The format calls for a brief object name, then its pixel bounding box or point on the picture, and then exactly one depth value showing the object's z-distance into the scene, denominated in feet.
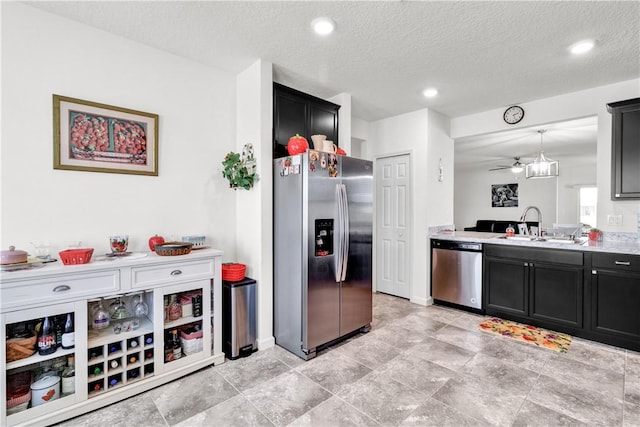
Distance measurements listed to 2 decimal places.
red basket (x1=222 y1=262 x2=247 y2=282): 9.19
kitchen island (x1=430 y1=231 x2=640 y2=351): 9.33
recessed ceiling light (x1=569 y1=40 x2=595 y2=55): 8.17
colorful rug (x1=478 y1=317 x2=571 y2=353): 9.77
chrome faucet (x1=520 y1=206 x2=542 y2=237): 12.27
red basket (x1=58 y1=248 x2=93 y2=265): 6.45
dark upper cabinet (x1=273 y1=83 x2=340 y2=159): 10.14
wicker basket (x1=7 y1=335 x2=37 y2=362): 5.84
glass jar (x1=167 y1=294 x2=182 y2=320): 7.98
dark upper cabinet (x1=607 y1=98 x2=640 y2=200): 9.98
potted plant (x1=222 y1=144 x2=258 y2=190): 9.43
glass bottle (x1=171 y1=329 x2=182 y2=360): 7.88
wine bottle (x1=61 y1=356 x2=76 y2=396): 6.39
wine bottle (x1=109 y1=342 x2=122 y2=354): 7.05
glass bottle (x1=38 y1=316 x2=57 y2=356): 6.15
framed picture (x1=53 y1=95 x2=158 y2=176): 7.31
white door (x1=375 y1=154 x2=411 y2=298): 14.66
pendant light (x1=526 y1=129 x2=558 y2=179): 15.21
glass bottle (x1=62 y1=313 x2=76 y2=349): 6.34
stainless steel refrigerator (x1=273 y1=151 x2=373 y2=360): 8.84
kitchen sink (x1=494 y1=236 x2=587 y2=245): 10.86
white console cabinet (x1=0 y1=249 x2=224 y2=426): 5.88
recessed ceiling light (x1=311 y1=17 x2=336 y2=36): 7.36
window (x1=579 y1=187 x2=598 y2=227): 25.70
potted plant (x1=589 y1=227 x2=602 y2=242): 10.87
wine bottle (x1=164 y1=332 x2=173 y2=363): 7.72
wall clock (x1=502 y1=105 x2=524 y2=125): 12.85
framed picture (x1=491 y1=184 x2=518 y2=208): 28.59
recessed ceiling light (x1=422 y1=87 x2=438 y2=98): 11.70
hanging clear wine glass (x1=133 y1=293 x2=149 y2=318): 7.77
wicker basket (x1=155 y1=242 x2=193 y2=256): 7.67
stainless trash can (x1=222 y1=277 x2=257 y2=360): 8.82
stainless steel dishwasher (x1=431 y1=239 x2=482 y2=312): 12.52
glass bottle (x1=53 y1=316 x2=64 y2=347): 6.38
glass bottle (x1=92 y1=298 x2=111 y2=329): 7.13
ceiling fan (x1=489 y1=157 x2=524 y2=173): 21.97
